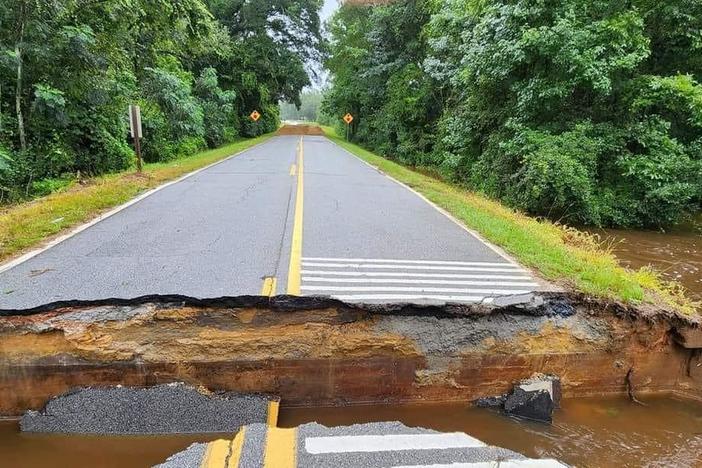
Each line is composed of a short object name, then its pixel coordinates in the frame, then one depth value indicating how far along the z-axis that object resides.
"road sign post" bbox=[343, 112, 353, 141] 39.51
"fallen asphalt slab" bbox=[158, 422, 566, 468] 3.11
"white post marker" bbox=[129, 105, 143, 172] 11.98
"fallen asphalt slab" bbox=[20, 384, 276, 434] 3.68
